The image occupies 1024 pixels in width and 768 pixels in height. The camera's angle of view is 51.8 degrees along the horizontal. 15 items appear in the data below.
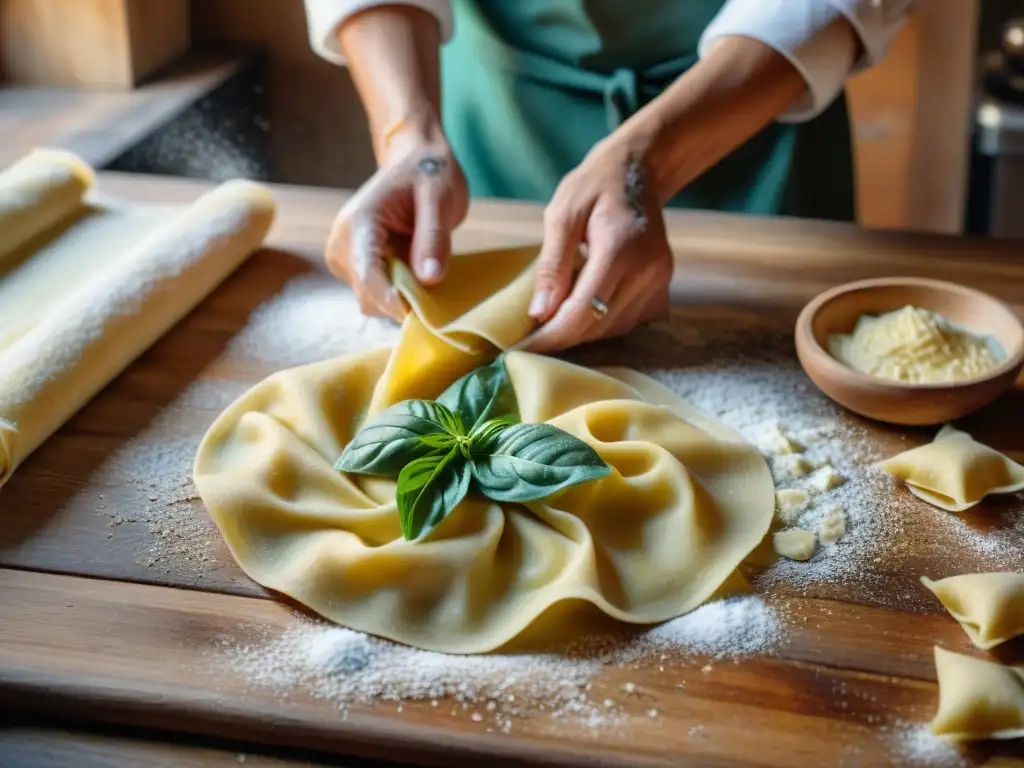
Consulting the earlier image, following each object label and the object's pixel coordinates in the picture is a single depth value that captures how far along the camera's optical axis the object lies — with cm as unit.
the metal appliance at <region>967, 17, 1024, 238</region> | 228
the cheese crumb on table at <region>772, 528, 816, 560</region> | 83
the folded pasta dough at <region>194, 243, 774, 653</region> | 77
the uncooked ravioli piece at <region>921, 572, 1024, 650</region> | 74
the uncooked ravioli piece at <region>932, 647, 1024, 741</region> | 67
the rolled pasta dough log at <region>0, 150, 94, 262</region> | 122
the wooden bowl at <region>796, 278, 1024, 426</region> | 94
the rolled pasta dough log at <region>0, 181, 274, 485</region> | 96
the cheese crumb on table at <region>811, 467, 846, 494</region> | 91
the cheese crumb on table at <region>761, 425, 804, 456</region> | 95
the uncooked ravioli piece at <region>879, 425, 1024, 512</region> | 88
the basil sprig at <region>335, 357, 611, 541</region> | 81
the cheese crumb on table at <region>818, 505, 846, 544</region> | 85
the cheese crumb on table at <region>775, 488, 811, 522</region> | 87
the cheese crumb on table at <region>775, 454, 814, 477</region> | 93
